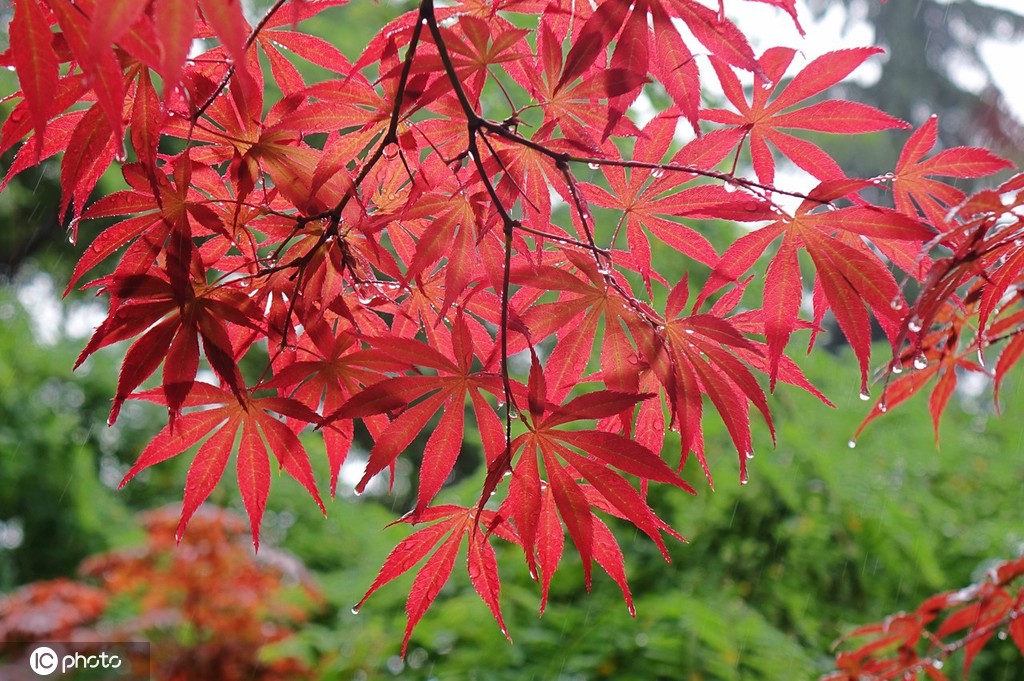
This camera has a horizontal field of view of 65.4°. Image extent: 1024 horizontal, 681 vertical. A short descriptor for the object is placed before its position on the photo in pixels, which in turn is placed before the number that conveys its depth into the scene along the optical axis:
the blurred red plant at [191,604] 2.76
